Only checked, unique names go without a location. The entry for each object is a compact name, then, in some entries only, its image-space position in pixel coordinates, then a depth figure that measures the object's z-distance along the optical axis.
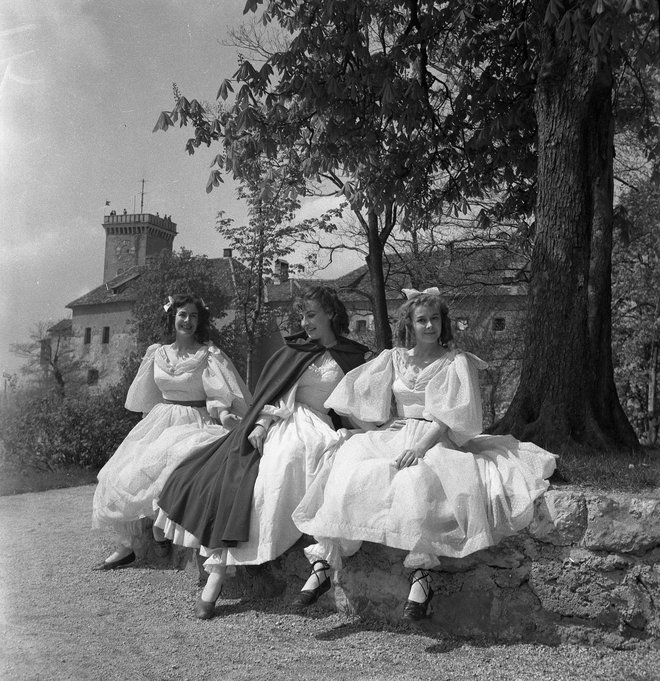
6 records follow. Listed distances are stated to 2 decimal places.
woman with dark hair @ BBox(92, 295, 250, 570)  5.33
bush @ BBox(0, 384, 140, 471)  12.06
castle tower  22.02
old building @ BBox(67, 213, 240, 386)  38.78
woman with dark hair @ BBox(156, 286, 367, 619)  4.48
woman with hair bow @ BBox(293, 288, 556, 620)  3.81
